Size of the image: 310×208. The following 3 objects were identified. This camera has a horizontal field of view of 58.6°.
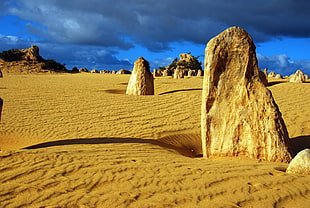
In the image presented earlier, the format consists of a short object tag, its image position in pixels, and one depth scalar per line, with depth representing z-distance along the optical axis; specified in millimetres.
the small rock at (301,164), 4227
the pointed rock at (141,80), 12680
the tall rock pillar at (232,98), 5473
